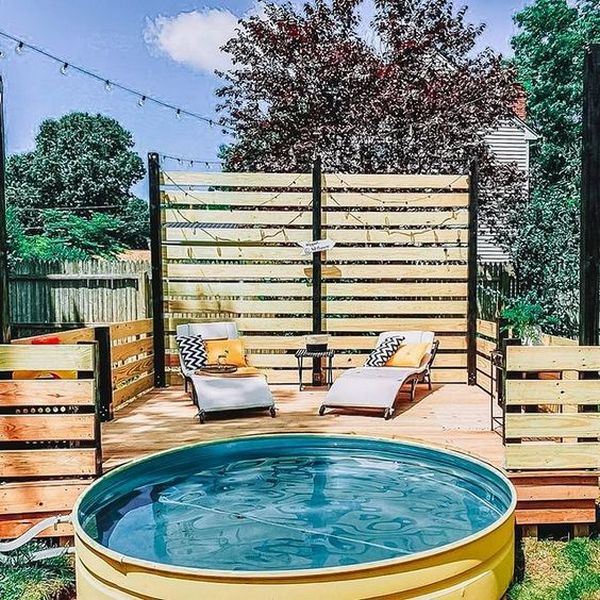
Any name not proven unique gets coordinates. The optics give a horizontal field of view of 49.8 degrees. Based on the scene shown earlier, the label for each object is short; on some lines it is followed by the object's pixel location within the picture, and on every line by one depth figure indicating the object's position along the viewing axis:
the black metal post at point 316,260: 8.59
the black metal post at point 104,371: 6.39
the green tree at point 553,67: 22.12
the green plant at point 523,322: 6.85
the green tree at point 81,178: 26.98
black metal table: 7.89
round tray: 7.05
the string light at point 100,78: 6.77
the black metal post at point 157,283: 8.48
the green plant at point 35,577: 3.83
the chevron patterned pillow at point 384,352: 7.67
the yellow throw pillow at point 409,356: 7.52
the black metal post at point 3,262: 4.39
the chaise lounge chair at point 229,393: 6.55
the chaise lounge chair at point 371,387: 6.56
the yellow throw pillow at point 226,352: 7.60
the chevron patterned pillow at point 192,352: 7.46
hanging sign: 8.48
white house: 17.72
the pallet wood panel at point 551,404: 4.58
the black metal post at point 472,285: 8.63
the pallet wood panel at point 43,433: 4.37
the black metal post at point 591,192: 4.71
